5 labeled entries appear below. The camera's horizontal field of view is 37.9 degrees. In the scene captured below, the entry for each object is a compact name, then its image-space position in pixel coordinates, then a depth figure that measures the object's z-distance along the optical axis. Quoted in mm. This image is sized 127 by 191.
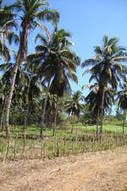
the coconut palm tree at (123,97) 29539
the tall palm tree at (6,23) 12911
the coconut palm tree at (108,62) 20558
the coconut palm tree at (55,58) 19050
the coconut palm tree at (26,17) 13027
